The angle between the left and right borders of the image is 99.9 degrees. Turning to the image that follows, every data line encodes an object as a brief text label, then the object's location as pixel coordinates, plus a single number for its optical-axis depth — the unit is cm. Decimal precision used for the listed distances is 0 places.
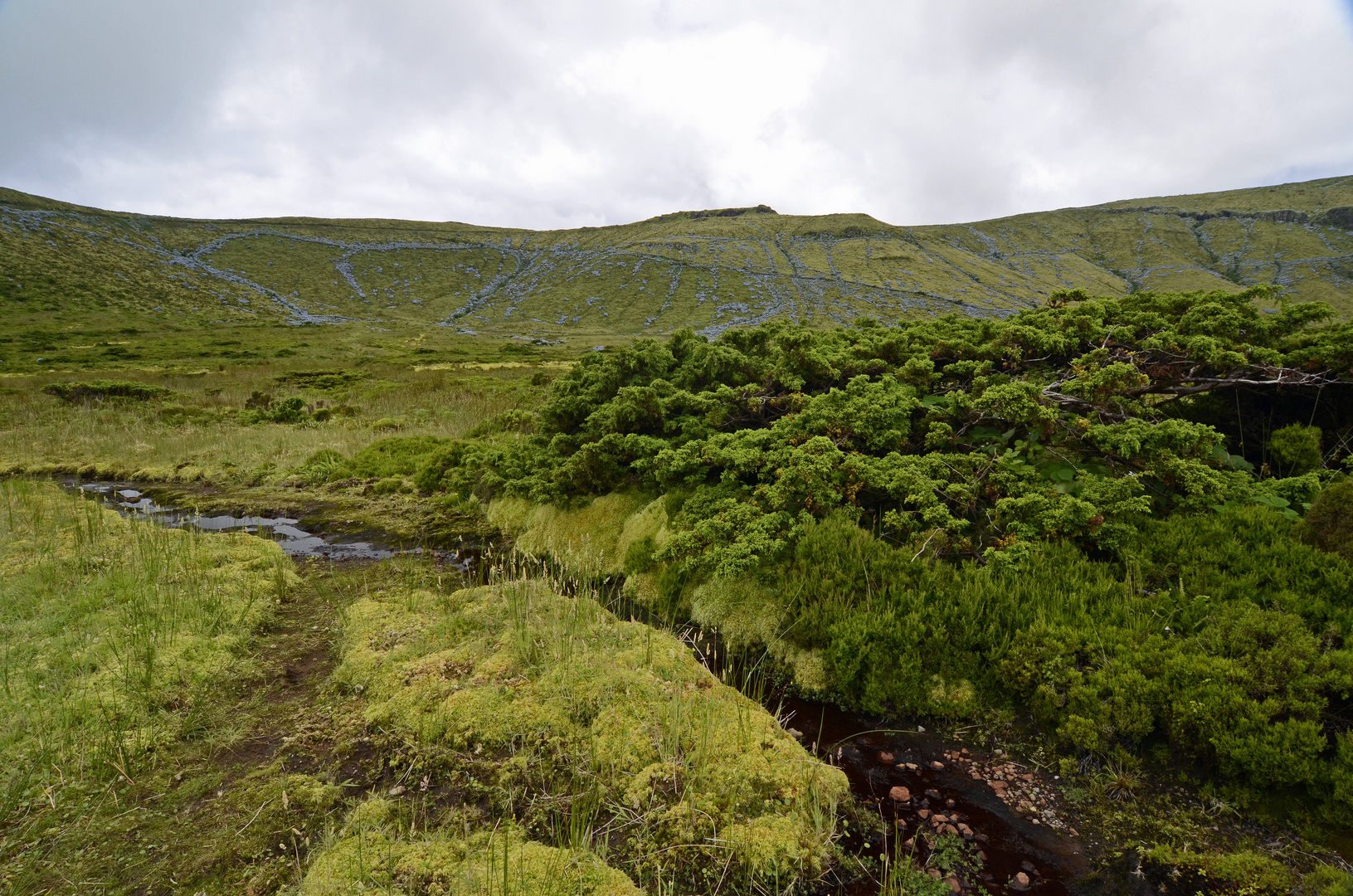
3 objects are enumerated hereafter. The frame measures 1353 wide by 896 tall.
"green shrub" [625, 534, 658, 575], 821
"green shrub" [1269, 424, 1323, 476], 668
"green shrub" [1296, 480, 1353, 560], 525
